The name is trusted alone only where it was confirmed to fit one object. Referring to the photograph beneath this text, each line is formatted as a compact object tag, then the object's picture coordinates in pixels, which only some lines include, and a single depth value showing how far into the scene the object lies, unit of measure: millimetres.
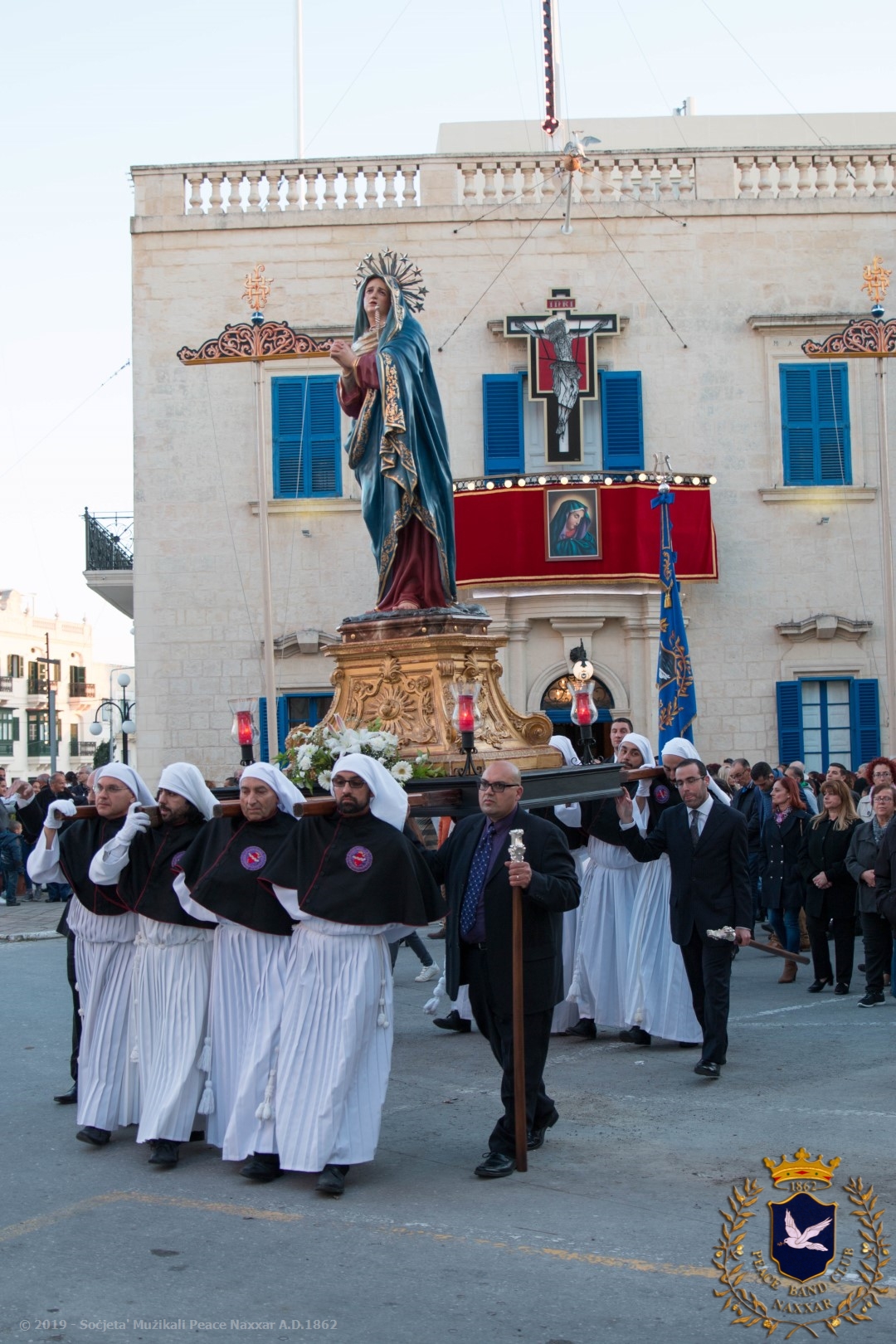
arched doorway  20047
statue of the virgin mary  9695
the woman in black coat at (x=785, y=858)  12234
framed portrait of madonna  19656
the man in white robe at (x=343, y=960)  6301
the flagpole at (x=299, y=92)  22547
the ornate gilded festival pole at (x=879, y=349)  17047
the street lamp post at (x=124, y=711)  27625
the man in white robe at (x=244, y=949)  6562
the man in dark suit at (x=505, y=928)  6539
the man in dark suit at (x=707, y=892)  8266
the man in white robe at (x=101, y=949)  7246
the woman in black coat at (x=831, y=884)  11195
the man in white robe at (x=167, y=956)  6840
